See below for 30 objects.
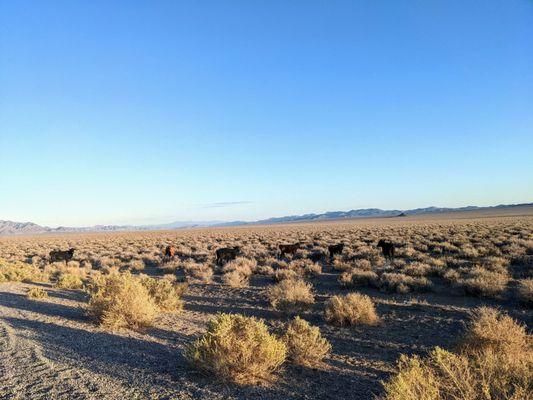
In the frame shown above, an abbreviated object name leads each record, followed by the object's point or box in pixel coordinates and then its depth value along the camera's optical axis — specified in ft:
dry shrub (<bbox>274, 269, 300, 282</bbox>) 52.70
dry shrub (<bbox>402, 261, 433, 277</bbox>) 50.43
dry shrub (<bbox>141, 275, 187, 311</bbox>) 35.63
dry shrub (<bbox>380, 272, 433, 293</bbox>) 42.09
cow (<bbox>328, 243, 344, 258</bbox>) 75.11
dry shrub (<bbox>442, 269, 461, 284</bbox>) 45.61
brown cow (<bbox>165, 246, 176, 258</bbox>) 88.31
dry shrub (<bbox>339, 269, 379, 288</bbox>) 46.21
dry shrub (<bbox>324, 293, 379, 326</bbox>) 30.22
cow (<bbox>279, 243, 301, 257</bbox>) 80.94
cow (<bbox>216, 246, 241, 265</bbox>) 73.72
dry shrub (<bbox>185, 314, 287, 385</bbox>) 19.07
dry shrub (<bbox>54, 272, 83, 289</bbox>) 49.88
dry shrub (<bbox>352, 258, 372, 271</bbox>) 57.54
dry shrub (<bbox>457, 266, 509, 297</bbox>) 38.45
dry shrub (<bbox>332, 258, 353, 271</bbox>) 58.78
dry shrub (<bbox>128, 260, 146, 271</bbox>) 74.87
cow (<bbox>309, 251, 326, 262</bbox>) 73.21
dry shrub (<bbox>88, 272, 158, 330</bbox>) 29.84
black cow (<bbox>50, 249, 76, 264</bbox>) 82.84
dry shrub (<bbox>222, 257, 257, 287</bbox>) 50.16
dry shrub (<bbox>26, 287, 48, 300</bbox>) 42.11
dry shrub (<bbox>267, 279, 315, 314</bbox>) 35.22
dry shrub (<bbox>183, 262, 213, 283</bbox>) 56.14
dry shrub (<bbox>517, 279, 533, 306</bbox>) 33.73
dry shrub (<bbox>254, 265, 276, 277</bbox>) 57.40
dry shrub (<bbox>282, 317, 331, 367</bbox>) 21.62
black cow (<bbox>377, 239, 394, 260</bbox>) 69.51
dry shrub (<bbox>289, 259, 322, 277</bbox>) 57.48
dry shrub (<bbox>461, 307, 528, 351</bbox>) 21.08
